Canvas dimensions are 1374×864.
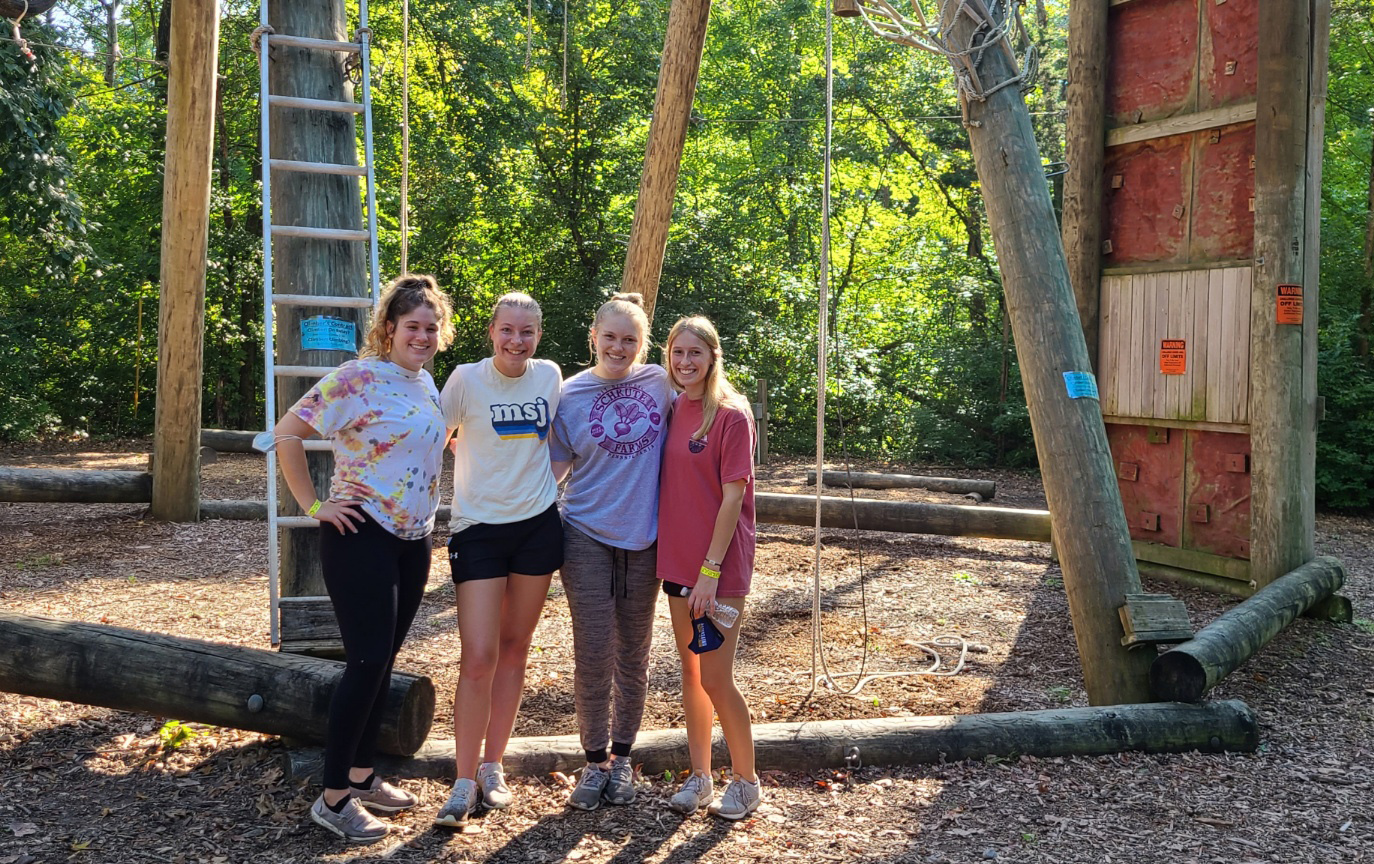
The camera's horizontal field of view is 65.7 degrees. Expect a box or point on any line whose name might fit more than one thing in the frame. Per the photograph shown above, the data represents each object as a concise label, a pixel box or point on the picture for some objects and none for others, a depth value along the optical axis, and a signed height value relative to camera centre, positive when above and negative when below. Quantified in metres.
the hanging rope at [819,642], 4.37 -1.35
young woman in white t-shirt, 3.49 -0.44
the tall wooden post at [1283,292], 6.73 +0.68
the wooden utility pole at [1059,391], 4.65 +0.02
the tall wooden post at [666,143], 6.77 +1.60
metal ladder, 4.24 +0.65
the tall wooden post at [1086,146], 7.96 +1.88
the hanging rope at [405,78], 4.86 +1.46
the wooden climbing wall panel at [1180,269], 7.18 +0.91
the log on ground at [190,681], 3.79 -1.06
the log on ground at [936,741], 3.95 -1.36
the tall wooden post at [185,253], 8.41 +1.08
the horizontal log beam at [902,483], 12.05 -1.03
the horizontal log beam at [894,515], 8.77 -1.01
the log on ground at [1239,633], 4.48 -1.12
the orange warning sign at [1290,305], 6.72 +0.59
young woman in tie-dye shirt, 3.34 -0.34
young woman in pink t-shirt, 3.49 -0.41
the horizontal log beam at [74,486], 9.04 -0.88
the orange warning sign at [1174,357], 7.50 +0.29
